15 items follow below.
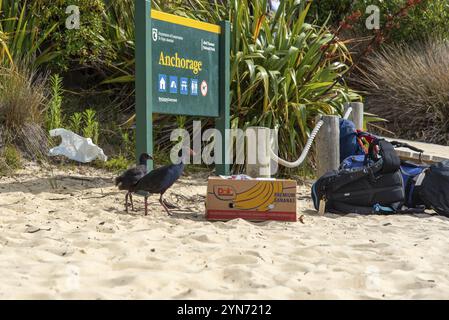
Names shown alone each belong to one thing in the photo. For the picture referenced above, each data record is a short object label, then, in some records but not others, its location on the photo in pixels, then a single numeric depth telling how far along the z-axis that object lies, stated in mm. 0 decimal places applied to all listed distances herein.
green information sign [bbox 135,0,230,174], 6199
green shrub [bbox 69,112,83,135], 7327
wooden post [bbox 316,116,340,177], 6844
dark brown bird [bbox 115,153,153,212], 5676
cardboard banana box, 5508
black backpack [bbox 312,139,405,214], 5969
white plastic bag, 7051
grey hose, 6746
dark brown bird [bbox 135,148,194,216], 5547
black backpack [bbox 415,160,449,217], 6012
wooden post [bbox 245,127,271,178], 6449
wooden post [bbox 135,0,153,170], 6168
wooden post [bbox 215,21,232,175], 7250
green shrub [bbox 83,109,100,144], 7252
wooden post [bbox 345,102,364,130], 7865
